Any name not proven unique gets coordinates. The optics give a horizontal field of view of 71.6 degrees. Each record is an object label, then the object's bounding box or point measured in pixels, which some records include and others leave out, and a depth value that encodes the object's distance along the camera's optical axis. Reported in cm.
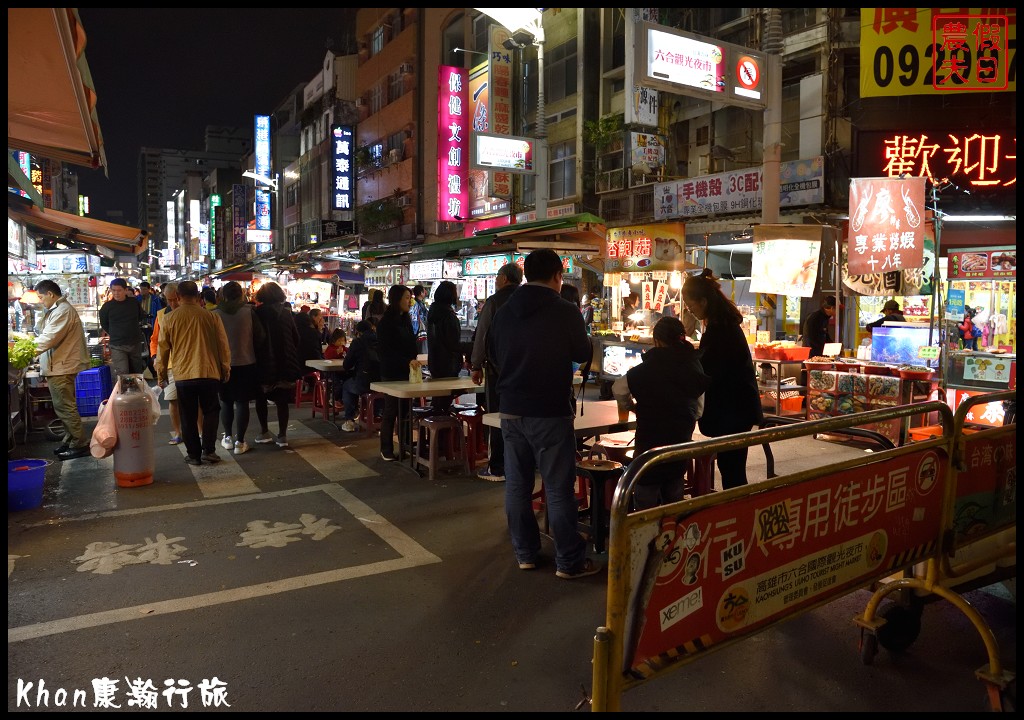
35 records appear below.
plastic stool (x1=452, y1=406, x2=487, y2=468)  773
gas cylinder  693
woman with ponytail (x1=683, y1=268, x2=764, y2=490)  508
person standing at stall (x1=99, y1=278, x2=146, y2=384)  1100
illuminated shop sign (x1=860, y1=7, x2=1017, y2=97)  948
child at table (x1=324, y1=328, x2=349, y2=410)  1153
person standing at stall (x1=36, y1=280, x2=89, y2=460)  805
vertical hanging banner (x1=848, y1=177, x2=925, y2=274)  891
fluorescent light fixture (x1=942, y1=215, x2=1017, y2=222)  1363
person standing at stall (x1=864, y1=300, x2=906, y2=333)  1145
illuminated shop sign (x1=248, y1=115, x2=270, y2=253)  4825
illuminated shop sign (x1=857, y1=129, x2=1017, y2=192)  1334
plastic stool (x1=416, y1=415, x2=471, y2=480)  753
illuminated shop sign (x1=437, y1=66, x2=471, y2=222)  2445
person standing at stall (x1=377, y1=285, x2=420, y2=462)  830
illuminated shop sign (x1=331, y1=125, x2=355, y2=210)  3375
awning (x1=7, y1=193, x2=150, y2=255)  1182
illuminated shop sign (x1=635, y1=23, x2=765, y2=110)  852
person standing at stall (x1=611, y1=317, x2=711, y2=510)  486
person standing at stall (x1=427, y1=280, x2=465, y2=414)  781
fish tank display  938
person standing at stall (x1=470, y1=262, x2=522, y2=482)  660
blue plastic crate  1117
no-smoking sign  942
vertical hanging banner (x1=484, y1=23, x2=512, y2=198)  2244
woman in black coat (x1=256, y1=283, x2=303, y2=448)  889
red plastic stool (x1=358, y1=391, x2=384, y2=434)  1001
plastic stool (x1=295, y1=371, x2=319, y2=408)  1207
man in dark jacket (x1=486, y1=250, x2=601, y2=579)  468
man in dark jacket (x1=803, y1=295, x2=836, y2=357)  1209
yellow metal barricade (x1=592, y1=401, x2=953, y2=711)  253
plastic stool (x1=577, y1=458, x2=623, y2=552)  529
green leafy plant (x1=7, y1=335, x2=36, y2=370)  818
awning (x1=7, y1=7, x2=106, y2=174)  418
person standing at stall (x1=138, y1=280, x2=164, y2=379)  1826
